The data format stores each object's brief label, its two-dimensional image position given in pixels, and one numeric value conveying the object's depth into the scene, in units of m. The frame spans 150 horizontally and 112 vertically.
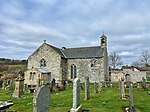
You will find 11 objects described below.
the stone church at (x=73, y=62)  24.87
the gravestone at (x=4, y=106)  4.38
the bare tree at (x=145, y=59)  48.52
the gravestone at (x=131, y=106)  7.40
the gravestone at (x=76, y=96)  6.10
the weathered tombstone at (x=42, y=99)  3.94
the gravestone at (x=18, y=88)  13.11
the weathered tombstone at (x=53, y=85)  15.79
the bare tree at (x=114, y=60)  45.90
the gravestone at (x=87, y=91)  10.02
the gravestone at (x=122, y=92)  10.11
